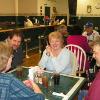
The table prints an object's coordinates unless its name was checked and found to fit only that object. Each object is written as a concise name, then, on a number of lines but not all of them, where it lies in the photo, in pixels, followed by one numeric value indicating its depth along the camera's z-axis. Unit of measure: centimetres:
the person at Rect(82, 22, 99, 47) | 355
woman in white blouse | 181
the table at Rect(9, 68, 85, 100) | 119
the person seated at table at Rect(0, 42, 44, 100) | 90
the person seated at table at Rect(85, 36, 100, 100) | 108
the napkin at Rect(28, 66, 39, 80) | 134
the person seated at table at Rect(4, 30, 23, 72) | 202
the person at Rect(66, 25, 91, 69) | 264
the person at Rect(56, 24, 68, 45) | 326
